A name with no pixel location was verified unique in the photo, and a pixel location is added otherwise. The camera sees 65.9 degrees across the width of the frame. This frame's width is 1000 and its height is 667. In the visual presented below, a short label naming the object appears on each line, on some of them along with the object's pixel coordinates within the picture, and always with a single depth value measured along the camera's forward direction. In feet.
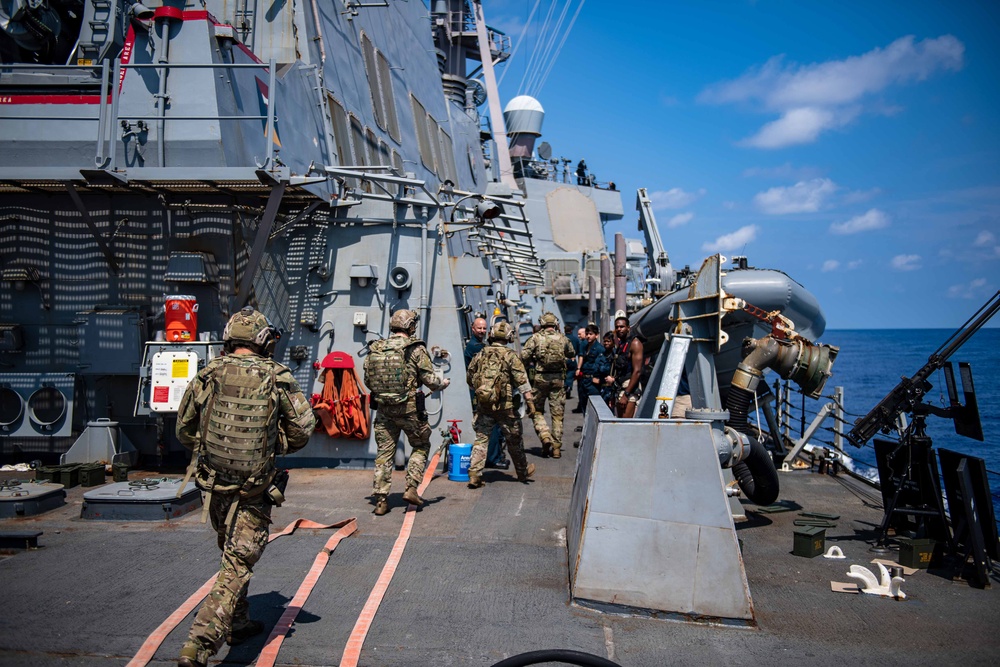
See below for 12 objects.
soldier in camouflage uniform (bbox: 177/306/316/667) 12.53
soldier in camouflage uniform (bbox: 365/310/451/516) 22.25
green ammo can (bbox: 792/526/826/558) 18.98
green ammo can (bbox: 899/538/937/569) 18.22
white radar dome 107.96
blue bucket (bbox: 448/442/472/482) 27.22
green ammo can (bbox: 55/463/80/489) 24.17
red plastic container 24.56
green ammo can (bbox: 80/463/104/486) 24.38
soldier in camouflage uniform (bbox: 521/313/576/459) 32.37
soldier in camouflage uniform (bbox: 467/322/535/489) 25.71
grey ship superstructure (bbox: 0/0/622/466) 23.77
